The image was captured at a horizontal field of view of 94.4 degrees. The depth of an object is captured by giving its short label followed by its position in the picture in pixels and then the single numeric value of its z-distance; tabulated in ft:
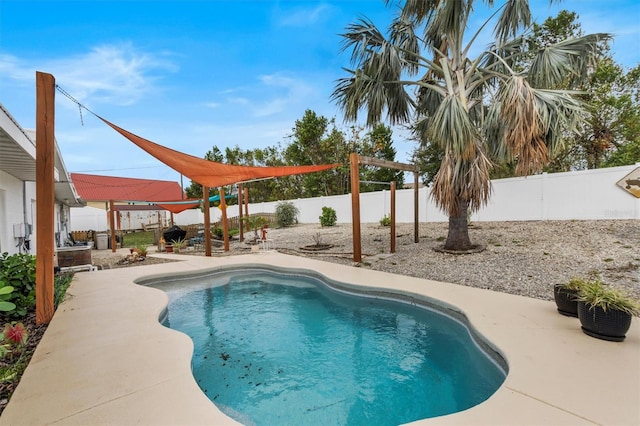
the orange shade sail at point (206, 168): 18.03
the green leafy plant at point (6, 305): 6.70
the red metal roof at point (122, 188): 69.05
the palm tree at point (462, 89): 18.30
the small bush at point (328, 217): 51.70
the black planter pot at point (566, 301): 11.74
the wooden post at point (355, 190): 23.21
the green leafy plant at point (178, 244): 37.87
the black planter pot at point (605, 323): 9.42
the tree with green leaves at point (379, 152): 63.46
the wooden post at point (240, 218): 43.57
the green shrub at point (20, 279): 13.33
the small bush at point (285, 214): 59.21
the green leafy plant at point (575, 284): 11.34
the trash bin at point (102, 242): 45.21
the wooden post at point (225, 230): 35.58
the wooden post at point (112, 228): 38.83
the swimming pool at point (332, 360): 8.77
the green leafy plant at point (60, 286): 15.38
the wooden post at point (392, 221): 27.50
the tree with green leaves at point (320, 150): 66.44
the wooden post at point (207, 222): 30.50
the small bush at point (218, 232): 46.52
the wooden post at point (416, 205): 29.48
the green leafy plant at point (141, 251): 30.86
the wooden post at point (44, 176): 11.84
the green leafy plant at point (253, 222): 47.98
